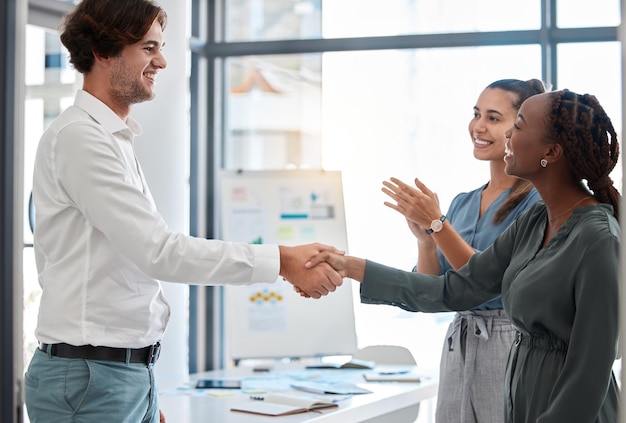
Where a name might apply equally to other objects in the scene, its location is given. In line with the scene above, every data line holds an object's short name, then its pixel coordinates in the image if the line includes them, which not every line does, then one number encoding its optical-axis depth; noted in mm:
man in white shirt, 2072
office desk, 3135
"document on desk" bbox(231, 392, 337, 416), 3162
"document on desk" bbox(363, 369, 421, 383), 4098
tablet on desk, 3857
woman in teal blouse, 2854
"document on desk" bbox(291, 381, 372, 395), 3656
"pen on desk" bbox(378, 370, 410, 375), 4277
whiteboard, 4855
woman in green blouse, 1917
